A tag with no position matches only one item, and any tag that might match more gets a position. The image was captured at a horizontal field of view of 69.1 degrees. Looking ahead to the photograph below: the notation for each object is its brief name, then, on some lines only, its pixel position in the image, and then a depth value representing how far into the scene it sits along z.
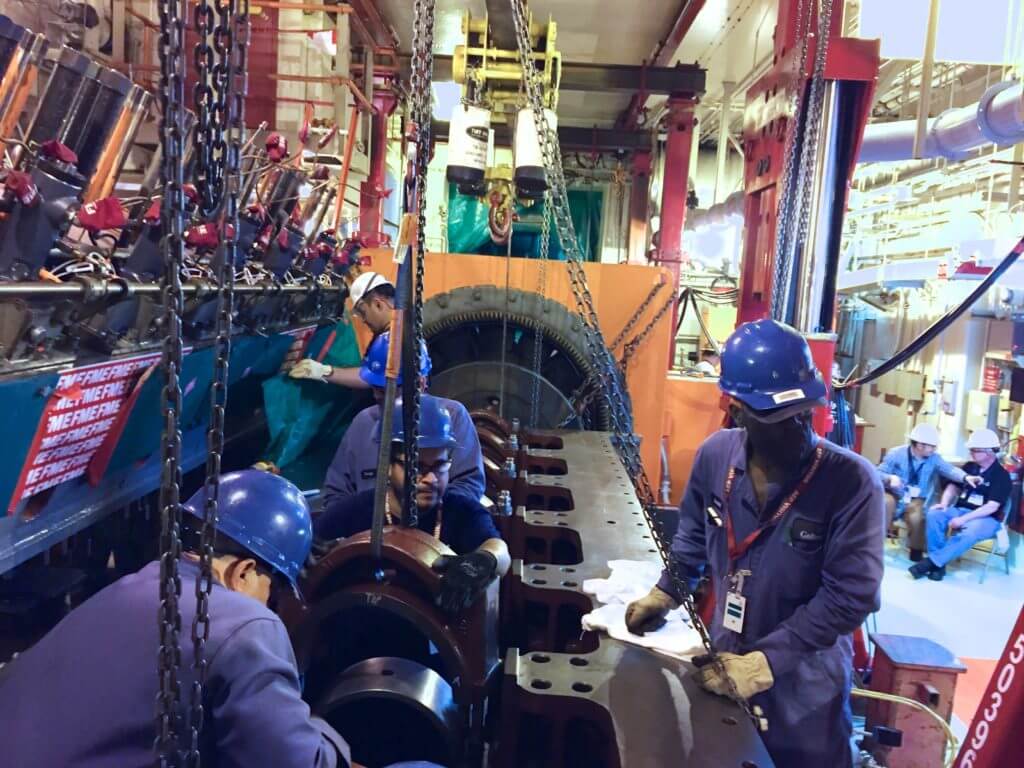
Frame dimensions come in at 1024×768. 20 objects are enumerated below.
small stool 3.06
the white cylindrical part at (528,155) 3.94
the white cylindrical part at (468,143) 4.03
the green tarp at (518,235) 6.69
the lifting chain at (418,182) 1.70
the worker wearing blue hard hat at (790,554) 2.09
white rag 2.09
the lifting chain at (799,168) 3.43
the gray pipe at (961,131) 4.06
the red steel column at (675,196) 8.23
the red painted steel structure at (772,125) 3.48
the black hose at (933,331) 3.35
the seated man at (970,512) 7.14
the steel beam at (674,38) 6.08
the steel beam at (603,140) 10.60
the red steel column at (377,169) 8.15
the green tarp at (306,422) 5.05
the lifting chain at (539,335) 4.38
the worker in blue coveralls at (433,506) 2.52
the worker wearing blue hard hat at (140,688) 1.22
